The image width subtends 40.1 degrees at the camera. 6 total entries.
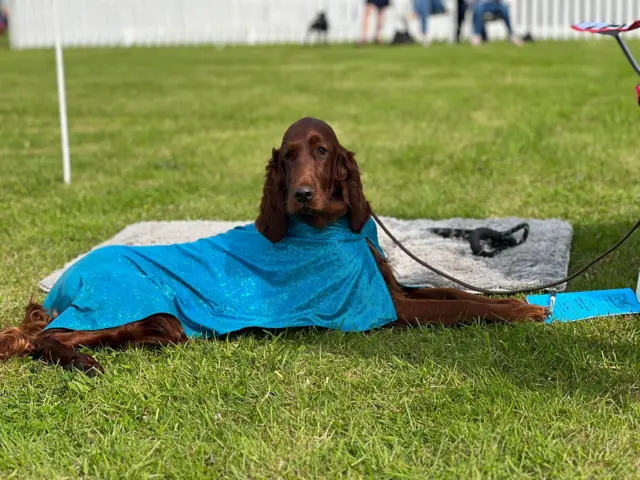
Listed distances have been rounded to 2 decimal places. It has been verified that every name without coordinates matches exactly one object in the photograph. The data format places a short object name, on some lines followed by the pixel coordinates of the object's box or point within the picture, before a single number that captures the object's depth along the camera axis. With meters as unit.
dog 3.73
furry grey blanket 4.66
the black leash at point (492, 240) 5.01
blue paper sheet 3.95
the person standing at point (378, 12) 20.32
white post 6.88
